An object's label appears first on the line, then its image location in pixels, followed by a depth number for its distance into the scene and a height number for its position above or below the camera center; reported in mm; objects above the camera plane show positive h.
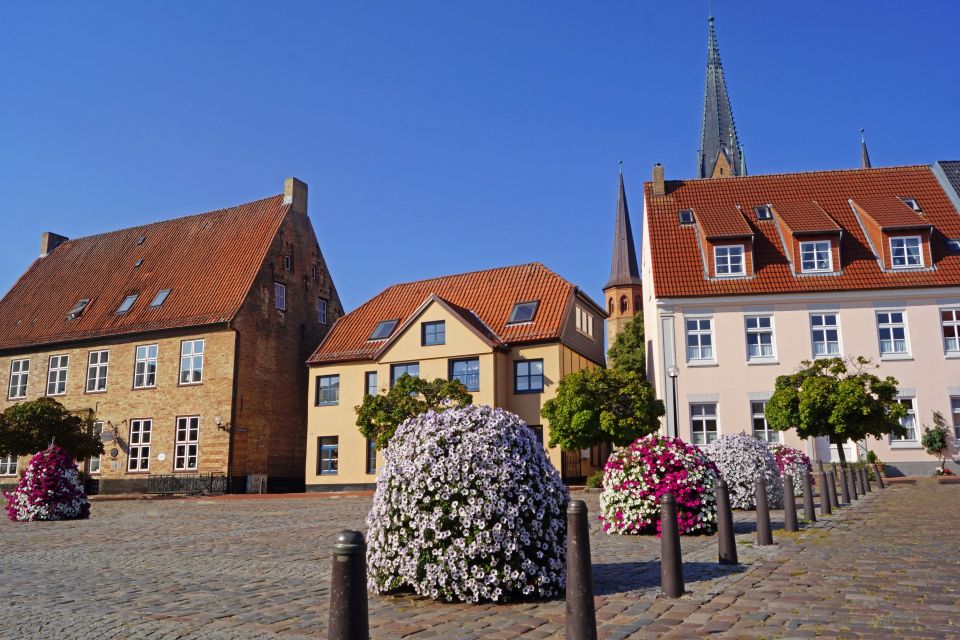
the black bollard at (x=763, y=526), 9555 -969
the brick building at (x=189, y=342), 34594 +5566
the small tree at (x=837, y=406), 22047 +1202
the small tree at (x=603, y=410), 24906 +1344
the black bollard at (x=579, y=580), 4668 -789
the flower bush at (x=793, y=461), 16469 -273
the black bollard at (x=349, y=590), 3420 -607
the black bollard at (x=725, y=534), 8086 -888
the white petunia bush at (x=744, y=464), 14664 -291
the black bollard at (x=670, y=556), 6473 -895
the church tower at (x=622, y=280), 72938 +16170
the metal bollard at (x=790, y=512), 10922 -909
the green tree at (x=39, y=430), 28859 +1067
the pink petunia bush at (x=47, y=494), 18281 -845
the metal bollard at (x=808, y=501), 12375 -851
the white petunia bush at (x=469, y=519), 6270 -550
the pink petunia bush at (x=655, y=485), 10891 -495
